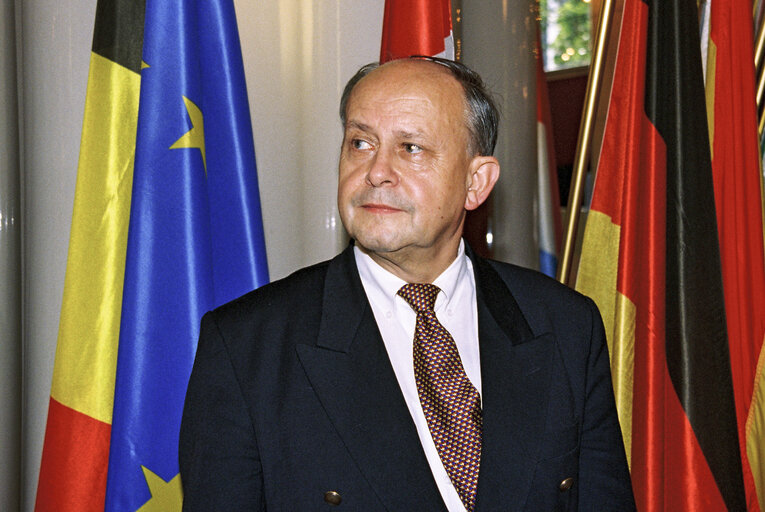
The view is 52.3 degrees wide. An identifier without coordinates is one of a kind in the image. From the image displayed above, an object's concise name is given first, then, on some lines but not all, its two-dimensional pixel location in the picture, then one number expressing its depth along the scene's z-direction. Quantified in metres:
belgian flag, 1.82
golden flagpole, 2.45
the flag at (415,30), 2.25
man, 1.35
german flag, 2.16
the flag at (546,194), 3.66
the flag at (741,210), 2.28
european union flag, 1.81
